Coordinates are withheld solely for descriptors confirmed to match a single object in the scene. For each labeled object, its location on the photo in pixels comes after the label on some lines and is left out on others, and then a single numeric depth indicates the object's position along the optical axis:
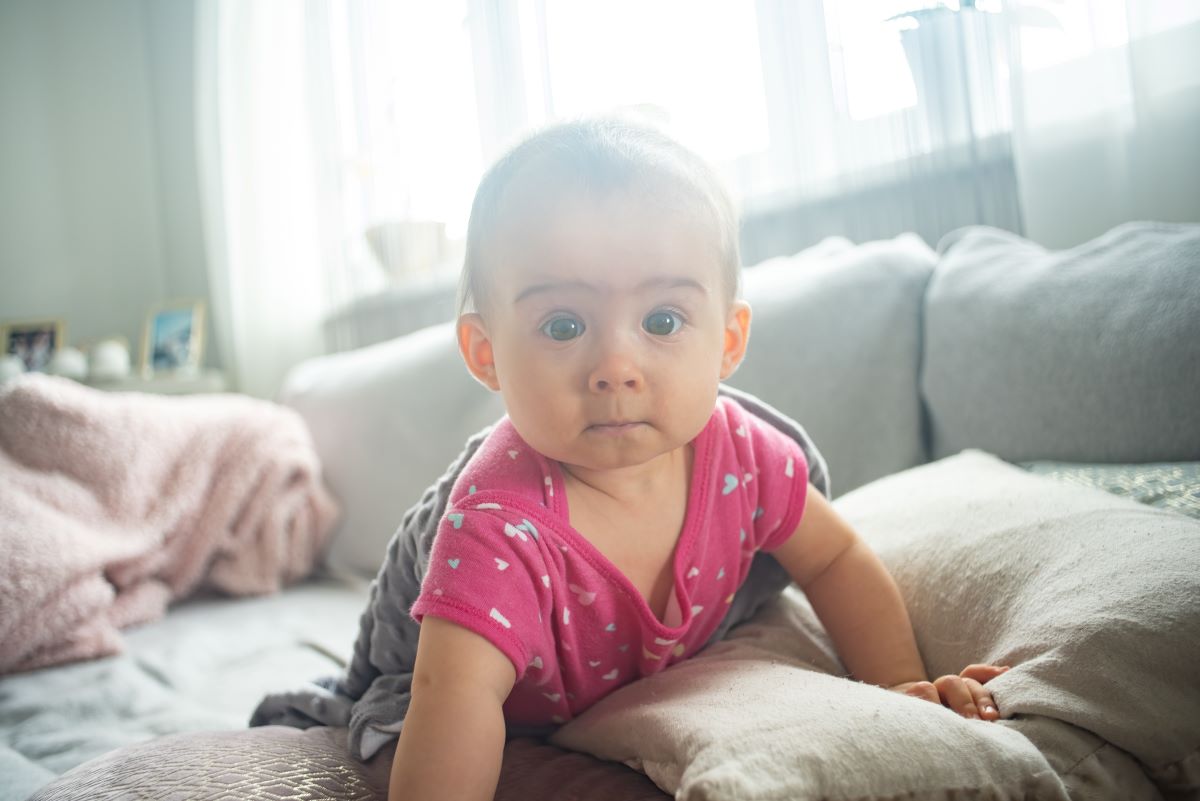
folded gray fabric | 0.86
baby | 0.68
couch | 0.59
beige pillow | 0.54
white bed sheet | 1.08
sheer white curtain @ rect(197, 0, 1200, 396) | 1.28
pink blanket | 1.39
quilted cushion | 0.69
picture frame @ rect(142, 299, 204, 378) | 3.07
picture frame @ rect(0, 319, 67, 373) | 3.04
